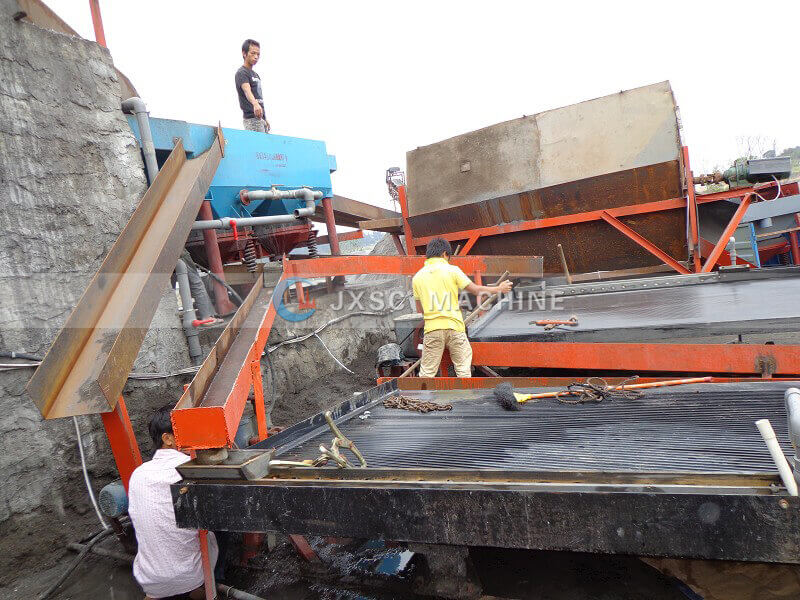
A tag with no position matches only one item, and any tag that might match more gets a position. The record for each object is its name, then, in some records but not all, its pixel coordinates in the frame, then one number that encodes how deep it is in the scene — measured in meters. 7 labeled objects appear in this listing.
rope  2.51
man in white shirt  2.30
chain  2.81
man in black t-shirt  6.14
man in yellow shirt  3.94
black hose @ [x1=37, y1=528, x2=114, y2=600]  2.71
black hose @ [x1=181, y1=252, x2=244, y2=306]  4.53
